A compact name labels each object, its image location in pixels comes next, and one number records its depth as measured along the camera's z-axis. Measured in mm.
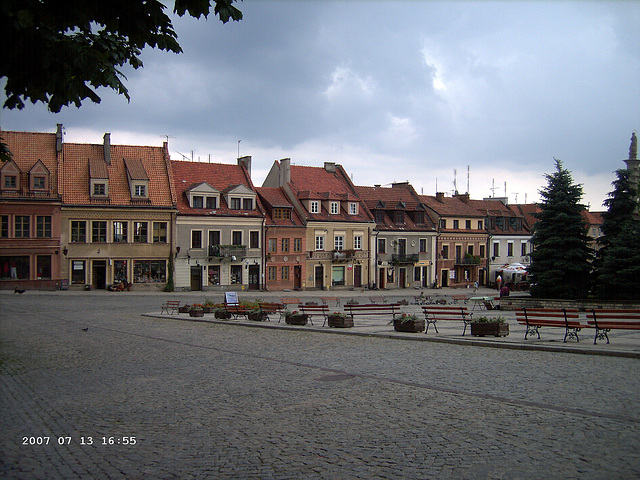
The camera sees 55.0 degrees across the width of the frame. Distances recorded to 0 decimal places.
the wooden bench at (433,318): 21641
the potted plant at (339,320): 23656
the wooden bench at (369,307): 26033
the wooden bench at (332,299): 42709
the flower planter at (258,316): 27406
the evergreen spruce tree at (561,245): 34594
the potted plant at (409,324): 21344
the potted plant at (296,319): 25078
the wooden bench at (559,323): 17922
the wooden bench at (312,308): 25666
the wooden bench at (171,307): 33719
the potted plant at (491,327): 19484
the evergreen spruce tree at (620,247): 31656
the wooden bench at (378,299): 46219
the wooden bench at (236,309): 28828
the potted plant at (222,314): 28750
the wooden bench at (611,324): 17031
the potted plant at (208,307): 32262
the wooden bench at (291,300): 34475
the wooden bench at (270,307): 28483
